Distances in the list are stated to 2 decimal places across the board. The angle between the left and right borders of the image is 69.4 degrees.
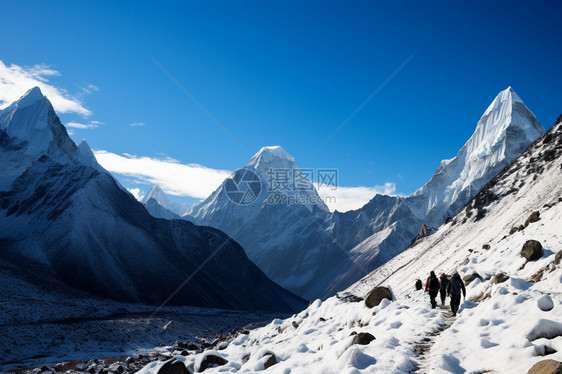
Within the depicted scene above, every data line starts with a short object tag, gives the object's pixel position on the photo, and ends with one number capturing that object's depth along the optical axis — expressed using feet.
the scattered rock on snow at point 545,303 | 39.93
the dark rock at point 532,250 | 67.72
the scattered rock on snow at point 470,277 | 71.17
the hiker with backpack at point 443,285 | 65.51
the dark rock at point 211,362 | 59.88
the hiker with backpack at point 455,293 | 57.93
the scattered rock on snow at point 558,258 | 59.24
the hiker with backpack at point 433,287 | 66.44
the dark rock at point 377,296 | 72.43
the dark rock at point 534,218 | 94.38
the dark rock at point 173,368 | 55.26
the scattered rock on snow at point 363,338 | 48.08
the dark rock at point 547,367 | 27.71
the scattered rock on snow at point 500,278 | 60.35
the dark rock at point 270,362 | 51.14
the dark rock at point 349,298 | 90.53
